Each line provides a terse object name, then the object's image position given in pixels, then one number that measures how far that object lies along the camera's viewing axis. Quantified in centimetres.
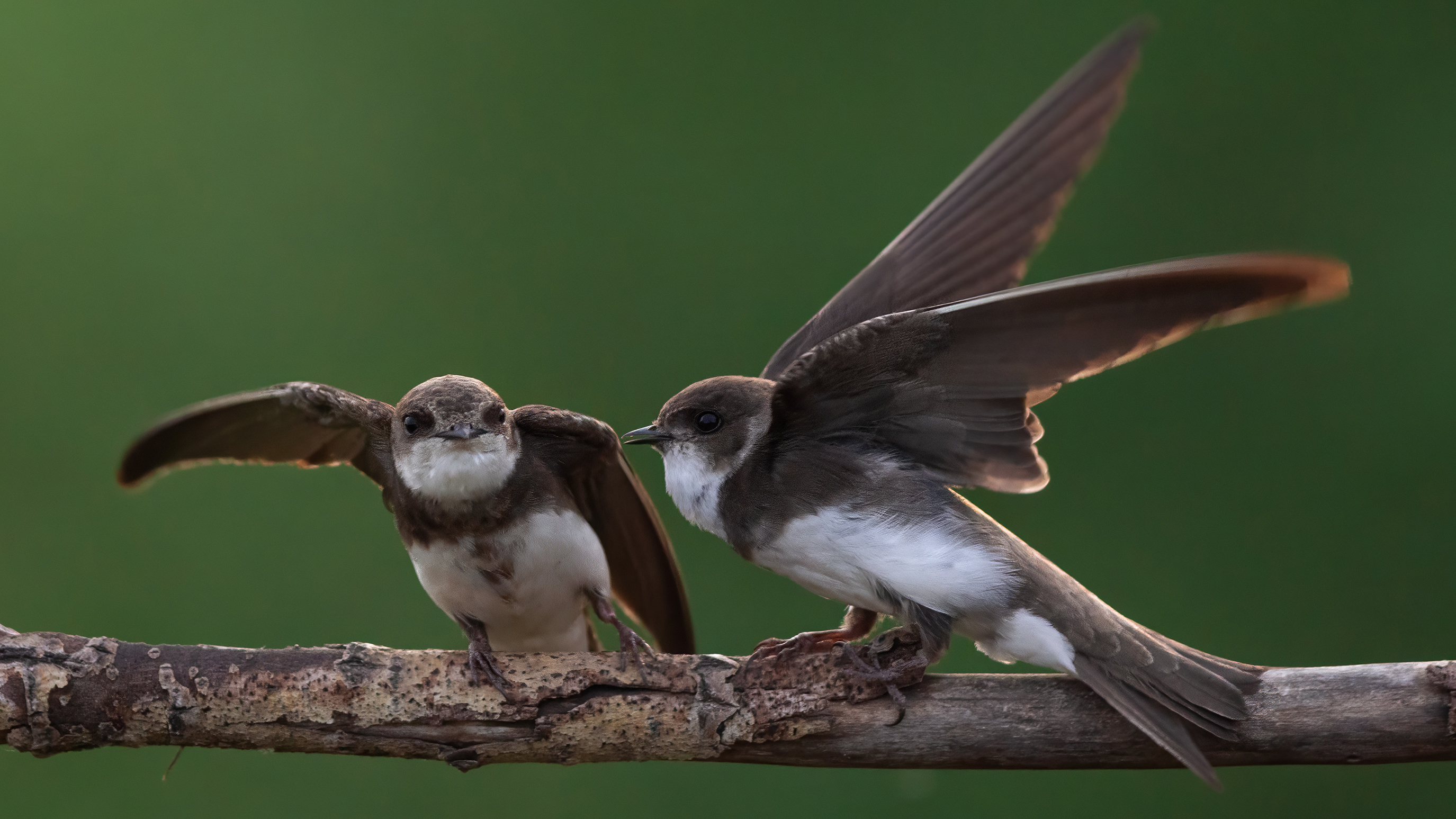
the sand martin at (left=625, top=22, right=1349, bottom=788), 493
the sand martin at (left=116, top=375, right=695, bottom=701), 497
